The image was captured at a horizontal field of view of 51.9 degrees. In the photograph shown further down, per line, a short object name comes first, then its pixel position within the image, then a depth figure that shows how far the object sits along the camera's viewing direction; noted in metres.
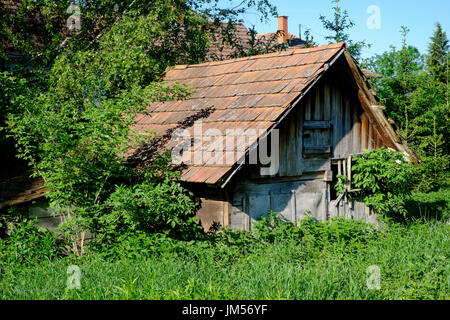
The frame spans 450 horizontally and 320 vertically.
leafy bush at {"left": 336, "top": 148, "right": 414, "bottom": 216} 9.59
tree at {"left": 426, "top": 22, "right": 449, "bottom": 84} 30.89
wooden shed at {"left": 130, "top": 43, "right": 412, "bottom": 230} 7.98
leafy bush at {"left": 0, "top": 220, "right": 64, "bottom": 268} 6.64
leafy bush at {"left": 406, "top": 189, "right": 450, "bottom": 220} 12.79
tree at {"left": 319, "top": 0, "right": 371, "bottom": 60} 21.55
